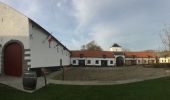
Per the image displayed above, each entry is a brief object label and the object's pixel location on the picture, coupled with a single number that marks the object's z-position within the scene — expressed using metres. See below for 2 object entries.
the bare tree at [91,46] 48.41
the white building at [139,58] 39.34
